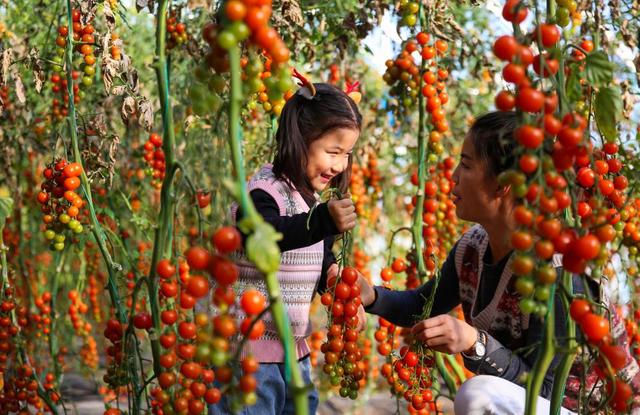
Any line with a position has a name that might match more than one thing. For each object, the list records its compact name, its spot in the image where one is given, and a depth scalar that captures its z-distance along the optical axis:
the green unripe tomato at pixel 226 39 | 0.78
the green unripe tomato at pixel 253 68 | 0.87
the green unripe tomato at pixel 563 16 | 1.12
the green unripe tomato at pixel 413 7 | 1.89
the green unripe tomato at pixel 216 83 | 0.90
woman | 1.53
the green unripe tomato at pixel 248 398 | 0.84
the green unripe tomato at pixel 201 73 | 0.89
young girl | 1.71
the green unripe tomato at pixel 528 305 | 0.89
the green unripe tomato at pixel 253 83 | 0.88
